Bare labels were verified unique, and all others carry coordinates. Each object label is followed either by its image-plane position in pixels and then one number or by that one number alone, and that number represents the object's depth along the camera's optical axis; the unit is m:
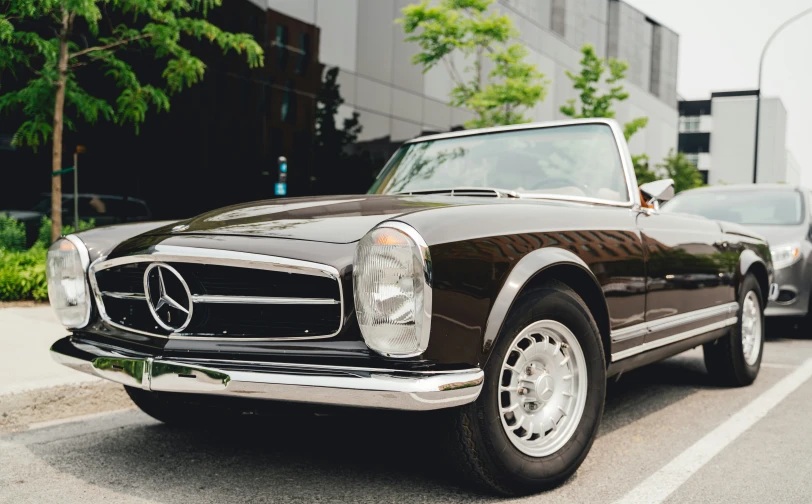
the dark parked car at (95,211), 12.27
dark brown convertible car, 2.52
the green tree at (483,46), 16.94
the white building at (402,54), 19.33
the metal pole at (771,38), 22.88
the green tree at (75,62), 8.97
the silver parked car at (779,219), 7.70
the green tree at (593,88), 20.41
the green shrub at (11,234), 10.94
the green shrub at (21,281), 8.05
